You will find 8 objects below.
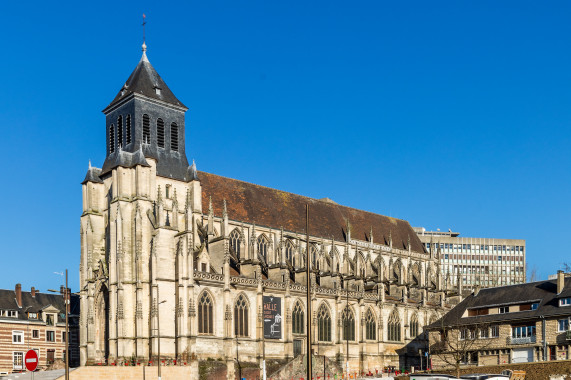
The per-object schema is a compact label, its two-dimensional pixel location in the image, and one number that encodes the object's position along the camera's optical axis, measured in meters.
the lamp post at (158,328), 53.18
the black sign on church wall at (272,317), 61.62
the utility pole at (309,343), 25.52
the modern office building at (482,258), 131.75
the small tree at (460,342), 60.03
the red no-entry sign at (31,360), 19.31
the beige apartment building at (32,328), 70.25
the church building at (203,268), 57.00
